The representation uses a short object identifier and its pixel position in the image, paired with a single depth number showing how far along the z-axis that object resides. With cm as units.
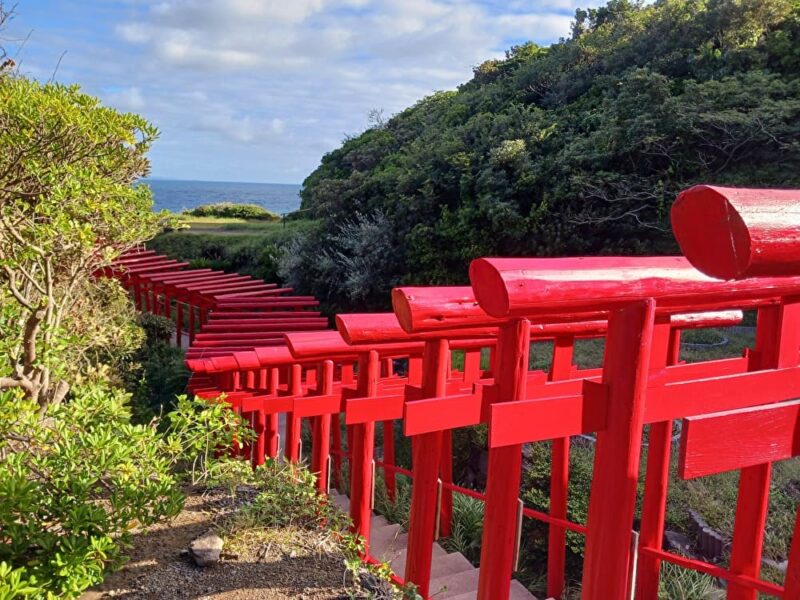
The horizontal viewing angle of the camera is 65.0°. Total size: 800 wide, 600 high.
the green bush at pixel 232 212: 3056
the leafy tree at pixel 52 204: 480
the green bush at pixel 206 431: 450
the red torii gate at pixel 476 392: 209
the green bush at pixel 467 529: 599
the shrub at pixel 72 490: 302
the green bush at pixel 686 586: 446
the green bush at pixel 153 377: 1038
